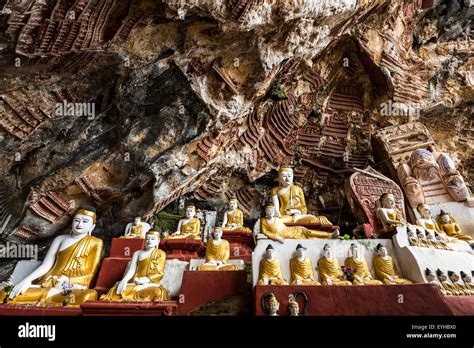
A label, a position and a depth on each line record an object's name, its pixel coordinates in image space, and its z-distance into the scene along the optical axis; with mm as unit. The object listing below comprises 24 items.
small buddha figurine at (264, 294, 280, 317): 4367
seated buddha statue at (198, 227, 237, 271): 5701
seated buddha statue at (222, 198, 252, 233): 7767
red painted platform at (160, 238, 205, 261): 6785
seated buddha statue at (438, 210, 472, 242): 7129
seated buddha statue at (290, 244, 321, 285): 5148
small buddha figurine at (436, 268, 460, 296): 5164
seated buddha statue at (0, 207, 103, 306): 5121
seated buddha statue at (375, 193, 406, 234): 6480
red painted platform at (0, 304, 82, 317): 4730
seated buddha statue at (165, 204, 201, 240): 7246
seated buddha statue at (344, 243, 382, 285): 5215
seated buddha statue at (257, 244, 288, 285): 5035
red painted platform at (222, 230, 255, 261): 7023
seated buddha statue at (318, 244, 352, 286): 5207
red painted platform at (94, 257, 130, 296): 5812
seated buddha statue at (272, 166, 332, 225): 6962
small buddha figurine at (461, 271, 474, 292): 5336
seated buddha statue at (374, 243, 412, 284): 5371
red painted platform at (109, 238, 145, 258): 6445
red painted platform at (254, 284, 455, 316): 4422
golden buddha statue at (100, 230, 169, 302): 5074
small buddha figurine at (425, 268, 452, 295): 5137
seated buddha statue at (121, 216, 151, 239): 7079
